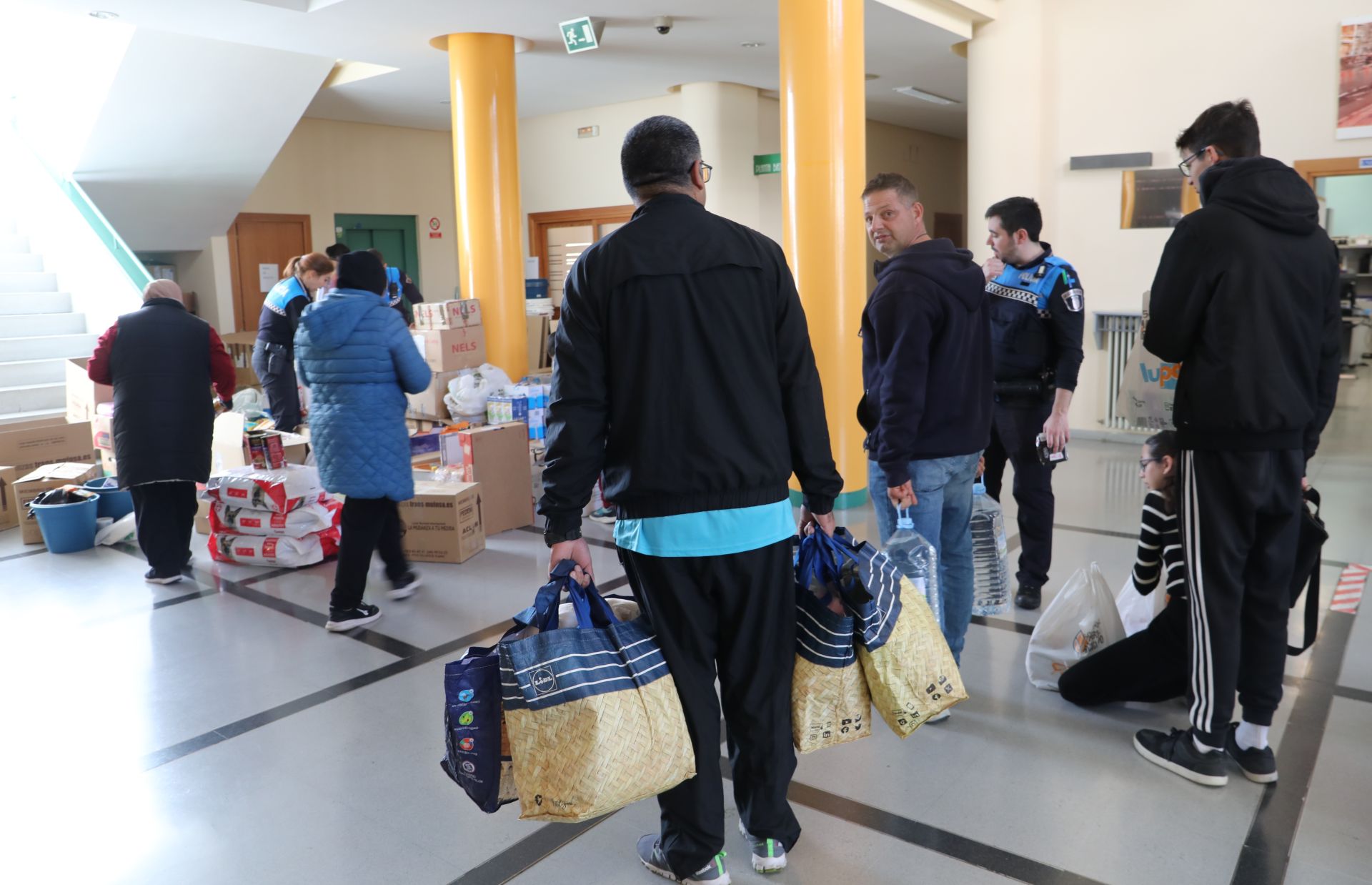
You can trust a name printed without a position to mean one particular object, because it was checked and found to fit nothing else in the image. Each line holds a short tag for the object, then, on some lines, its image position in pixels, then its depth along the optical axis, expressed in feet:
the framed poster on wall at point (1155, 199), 23.77
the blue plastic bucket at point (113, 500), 17.88
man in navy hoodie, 8.57
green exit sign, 22.58
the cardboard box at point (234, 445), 18.31
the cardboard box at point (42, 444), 19.62
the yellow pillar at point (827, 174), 18.10
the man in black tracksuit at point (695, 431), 5.90
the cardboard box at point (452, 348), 22.75
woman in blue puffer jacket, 12.04
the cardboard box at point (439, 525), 15.43
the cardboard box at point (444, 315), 22.98
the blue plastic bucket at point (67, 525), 16.57
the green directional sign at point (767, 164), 31.19
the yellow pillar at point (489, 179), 24.34
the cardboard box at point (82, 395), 20.97
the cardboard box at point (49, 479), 18.01
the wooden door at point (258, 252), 33.88
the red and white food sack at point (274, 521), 15.40
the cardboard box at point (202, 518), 17.60
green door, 36.06
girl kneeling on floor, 8.78
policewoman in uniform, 19.75
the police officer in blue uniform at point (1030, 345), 11.69
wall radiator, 24.97
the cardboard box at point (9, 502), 18.79
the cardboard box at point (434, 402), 22.35
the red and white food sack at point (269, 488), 15.20
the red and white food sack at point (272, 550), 15.34
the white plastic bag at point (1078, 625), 9.83
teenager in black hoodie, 7.22
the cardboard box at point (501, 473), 16.99
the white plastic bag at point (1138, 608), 10.06
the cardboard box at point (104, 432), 19.74
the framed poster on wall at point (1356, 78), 21.13
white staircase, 23.50
